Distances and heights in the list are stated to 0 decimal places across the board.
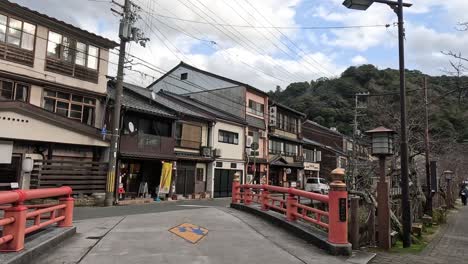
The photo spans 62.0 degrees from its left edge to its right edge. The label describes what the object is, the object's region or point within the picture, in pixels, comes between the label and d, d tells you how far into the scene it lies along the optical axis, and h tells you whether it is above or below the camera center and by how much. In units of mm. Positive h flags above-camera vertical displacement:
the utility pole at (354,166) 19234 +542
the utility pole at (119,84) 22281 +4941
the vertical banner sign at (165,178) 27781 -519
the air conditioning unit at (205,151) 32875 +1721
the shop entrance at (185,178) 30391 -532
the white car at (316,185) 43197 -1172
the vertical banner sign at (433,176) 20375 +143
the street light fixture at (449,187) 30172 -639
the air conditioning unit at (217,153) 33925 +1703
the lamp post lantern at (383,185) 10336 -205
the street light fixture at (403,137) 11234 +1199
